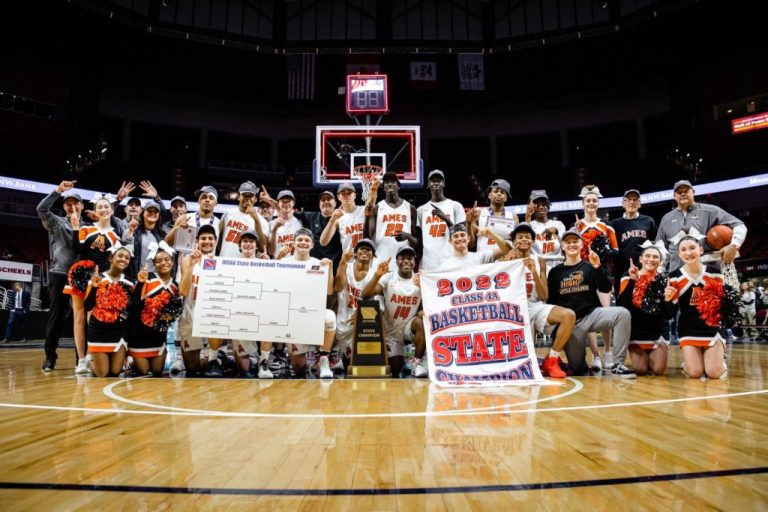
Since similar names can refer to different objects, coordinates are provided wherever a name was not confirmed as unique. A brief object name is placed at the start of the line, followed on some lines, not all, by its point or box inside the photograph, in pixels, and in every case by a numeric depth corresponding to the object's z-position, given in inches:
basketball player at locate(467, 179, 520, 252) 237.6
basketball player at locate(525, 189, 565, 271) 258.6
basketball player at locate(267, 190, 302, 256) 265.0
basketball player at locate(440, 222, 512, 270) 221.0
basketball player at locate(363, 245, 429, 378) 216.5
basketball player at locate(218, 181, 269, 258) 251.0
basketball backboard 556.7
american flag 754.2
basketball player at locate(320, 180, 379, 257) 248.1
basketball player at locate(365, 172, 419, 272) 238.5
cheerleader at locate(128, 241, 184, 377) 209.2
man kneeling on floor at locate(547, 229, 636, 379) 207.0
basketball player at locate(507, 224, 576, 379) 206.1
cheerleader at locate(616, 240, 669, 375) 205.5
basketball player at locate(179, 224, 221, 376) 217.5
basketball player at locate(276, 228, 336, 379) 212.2
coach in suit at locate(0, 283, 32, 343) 463.2
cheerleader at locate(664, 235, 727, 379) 196.5
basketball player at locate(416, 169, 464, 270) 240.2
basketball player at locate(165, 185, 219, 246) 241.3
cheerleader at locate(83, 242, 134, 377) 206.1
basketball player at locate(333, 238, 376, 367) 221.6
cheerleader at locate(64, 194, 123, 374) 215.8
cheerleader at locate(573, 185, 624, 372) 230.8
